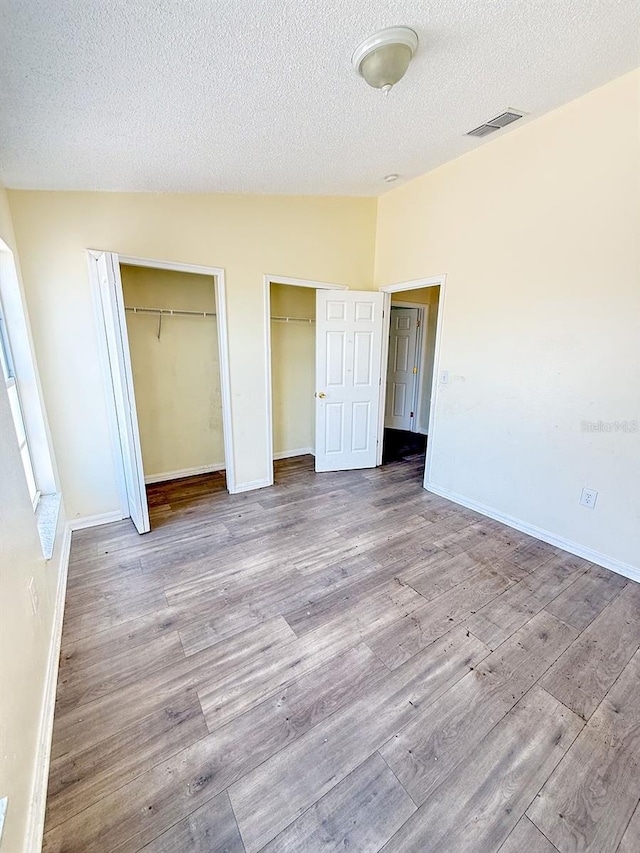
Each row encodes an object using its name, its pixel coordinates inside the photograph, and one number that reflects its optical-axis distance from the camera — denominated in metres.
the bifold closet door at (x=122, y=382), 2.39
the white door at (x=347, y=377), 3.87
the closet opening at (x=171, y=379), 2.83
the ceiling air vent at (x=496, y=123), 2.34
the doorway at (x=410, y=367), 5.52
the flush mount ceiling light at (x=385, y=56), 1.51
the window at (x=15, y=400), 2.20
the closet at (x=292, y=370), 4.34
